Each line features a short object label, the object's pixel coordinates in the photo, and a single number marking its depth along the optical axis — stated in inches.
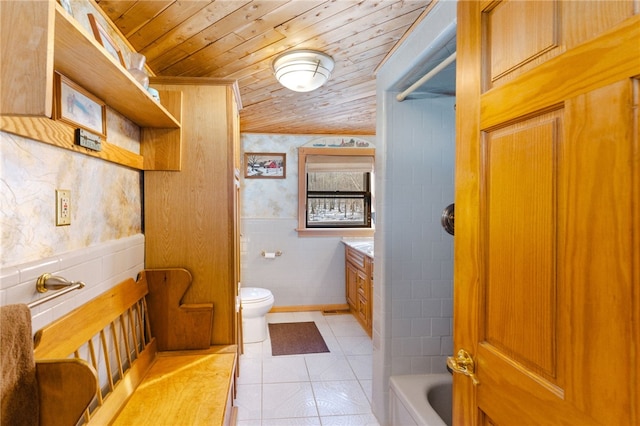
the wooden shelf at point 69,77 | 26.6
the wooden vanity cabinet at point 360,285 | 123.2
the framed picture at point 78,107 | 43.4
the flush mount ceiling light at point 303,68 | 75.3
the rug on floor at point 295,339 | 116.8
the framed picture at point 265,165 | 152.7
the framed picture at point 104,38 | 48.8
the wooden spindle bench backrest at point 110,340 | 41.9
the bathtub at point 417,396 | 66.9
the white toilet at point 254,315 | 117.5
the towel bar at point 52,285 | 38.6
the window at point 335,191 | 155.9
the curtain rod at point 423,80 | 55.2
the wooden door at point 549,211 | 22.5
